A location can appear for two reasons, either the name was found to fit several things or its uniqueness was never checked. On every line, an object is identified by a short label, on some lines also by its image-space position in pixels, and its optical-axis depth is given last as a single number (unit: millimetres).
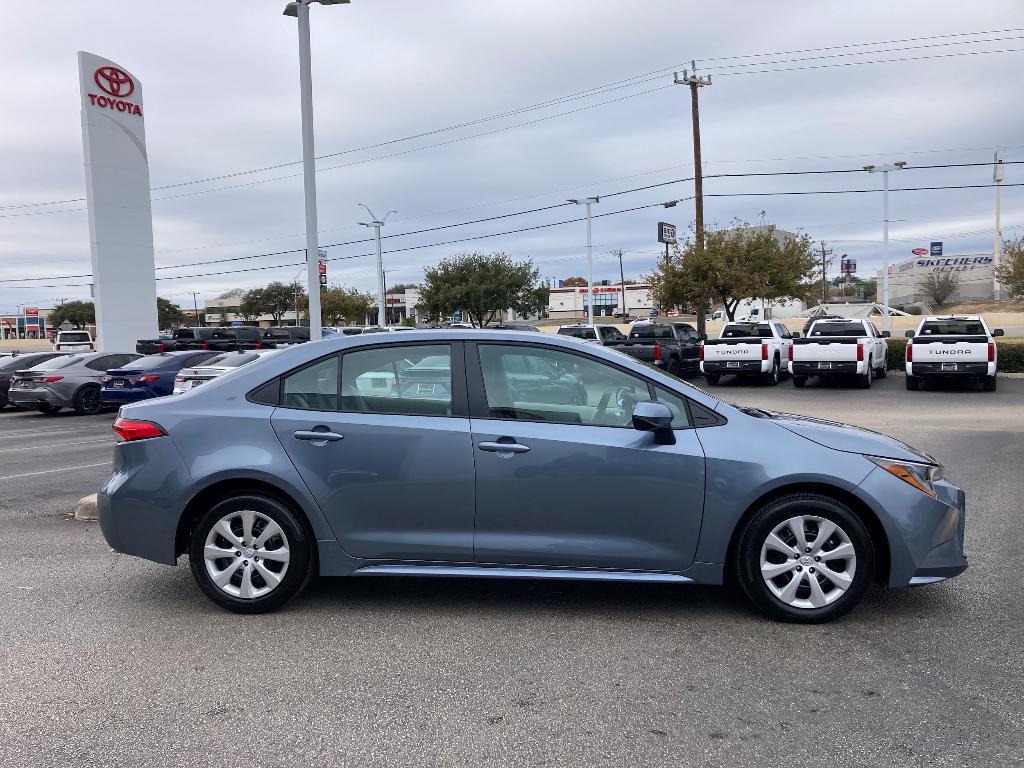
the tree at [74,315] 104375
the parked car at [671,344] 23297
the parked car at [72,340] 37306
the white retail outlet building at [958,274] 86938
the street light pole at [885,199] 32375
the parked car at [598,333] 24628
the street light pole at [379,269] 45516
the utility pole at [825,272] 101500
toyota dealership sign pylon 27766
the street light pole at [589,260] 41562
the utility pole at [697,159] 32219
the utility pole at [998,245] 55466
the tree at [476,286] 54562
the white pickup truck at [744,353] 21750
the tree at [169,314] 103006
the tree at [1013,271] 38438
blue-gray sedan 4469
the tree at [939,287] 76562
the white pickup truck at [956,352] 19250
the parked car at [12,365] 21094
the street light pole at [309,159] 13961
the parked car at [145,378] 17328
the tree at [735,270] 31484
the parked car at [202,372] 15419
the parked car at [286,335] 31578
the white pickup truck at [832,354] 20453
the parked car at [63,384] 18875
